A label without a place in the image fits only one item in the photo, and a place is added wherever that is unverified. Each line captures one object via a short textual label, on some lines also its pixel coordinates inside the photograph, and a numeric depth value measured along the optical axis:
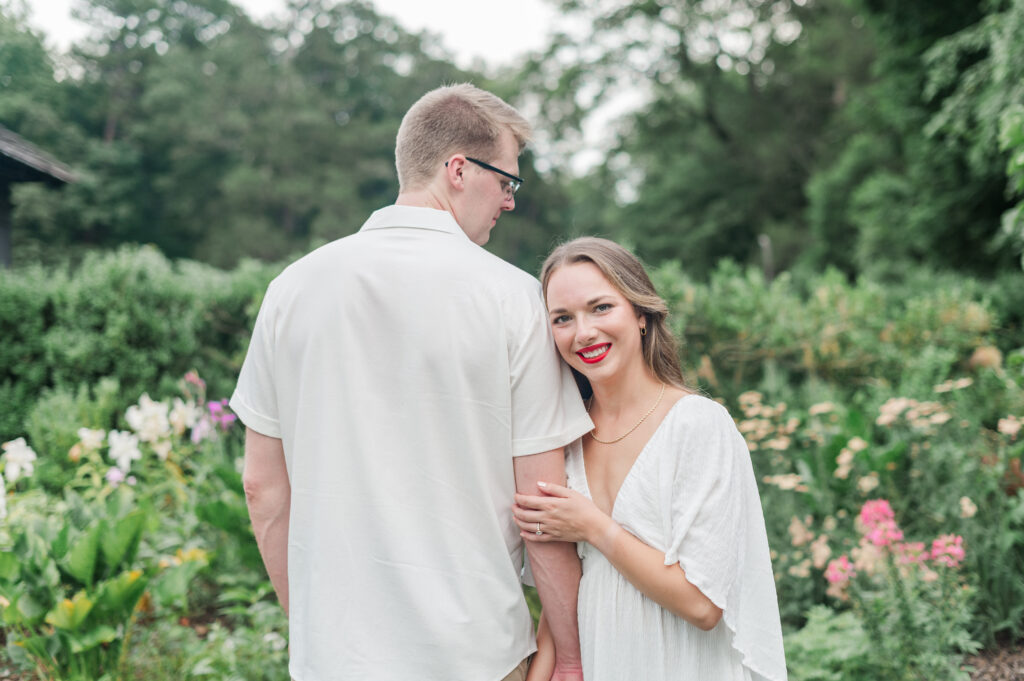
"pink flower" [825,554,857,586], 3.04
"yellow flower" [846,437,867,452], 3.77
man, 1.51
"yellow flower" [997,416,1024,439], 3.58
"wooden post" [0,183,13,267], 10.66
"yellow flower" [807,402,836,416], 4.07
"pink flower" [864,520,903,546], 2.96
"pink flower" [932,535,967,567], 2.83
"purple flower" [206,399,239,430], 4.60
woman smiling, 1.55
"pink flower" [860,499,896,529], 3.12
